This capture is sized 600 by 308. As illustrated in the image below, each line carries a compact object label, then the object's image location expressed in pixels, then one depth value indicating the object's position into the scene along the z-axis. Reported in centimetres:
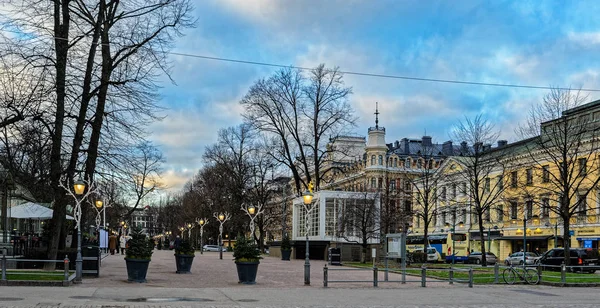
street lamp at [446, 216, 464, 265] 6641
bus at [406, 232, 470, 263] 6989
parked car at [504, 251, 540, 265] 5097
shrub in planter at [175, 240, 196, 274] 2786
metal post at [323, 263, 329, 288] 2203
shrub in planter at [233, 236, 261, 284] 2264
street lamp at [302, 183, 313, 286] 2309
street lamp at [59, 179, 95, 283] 2122
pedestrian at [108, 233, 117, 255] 5866
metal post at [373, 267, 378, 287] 2263
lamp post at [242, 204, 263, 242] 4953
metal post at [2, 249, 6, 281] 1895
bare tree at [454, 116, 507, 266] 4256
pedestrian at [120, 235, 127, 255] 6109
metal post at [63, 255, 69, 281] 1974
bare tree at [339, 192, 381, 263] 4694
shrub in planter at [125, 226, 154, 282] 2230
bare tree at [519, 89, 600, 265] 3506
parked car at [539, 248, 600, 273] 4172
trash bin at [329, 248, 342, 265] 4097
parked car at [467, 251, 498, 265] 5609
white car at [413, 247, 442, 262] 5891
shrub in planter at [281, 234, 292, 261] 5122
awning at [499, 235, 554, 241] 5932
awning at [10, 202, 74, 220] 3012
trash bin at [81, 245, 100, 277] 2381
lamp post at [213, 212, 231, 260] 5841
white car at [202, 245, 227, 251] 8728
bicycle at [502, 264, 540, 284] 2492
